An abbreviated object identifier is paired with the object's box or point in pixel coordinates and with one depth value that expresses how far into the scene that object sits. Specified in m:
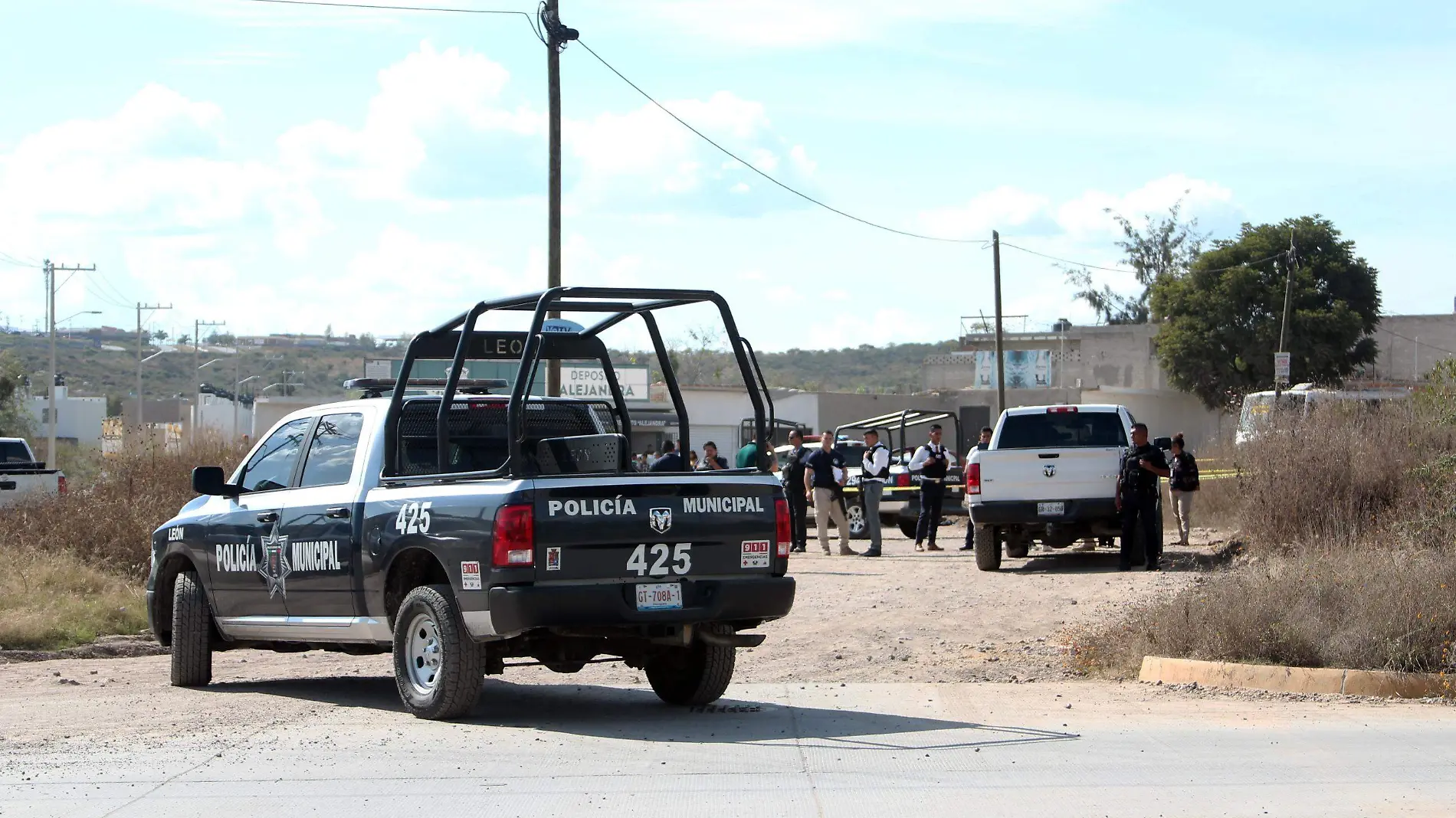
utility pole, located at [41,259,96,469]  71.00
